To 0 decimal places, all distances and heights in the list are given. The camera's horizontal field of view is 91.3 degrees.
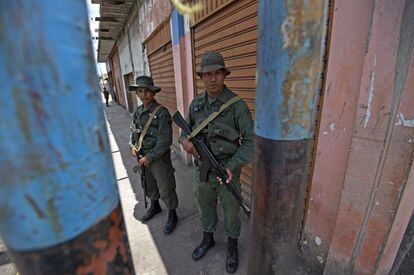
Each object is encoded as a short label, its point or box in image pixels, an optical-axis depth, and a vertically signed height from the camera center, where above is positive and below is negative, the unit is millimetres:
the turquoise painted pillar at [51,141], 336 -103
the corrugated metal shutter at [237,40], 2326 +497
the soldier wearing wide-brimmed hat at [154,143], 2420 -739
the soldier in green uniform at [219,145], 1783 -588
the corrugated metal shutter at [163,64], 4809 +447
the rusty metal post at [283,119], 563 -130
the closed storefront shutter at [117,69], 13643 +948
